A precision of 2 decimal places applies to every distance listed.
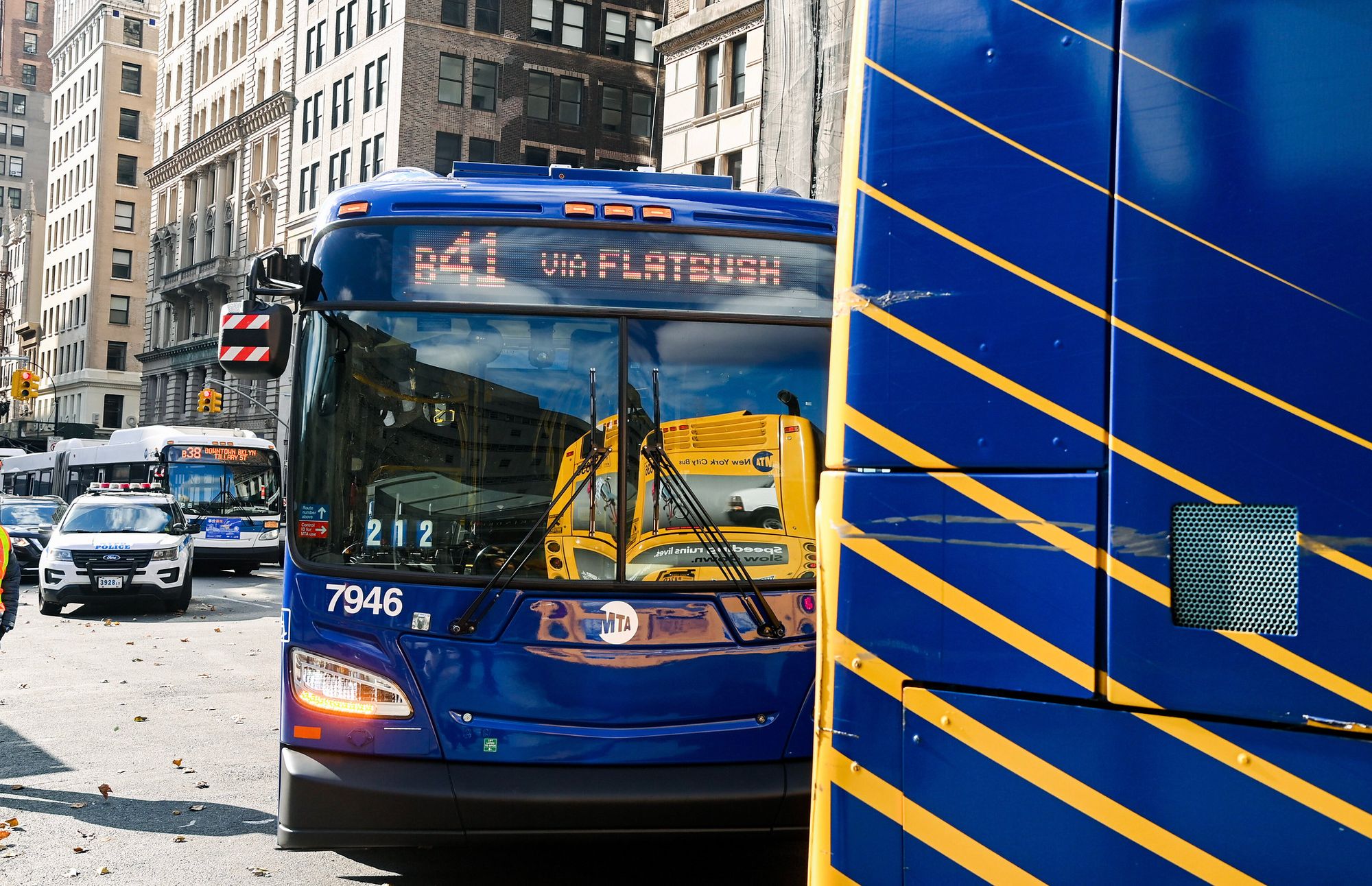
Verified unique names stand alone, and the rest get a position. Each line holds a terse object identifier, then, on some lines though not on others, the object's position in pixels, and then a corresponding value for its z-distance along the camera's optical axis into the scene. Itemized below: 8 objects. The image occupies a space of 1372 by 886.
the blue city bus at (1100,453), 2.46
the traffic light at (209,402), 41.44
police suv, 19.73
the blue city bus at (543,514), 5.19
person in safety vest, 8.81
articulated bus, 30.55
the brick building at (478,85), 53.69
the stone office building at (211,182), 65.00
